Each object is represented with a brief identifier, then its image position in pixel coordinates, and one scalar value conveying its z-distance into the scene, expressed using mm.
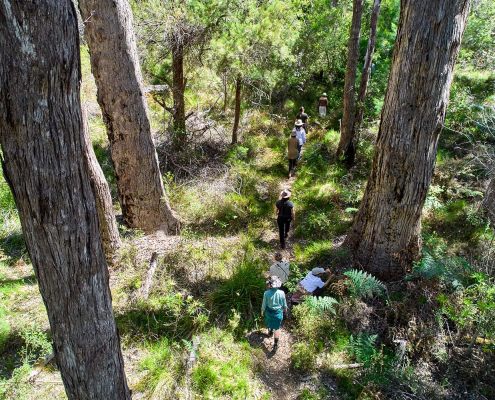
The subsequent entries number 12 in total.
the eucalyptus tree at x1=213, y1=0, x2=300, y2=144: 8445
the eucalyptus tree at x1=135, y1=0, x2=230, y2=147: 7801
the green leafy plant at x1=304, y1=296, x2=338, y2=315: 5102
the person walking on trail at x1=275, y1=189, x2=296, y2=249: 6971
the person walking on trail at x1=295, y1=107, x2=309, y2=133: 11859
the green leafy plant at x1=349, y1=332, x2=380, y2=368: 4561
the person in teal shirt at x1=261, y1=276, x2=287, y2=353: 4938
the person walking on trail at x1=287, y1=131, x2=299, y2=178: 9602
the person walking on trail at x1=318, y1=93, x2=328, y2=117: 13220
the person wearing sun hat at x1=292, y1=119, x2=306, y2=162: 10461
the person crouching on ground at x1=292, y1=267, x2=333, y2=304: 5805
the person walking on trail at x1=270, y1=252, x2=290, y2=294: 5723
